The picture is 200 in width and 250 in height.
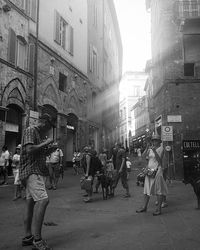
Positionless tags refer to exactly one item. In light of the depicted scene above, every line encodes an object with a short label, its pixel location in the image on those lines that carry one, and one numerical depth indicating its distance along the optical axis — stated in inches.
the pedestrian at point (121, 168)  396.3
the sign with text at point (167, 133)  586.6
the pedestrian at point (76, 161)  762.8
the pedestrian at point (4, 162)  530.5
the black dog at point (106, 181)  388.1
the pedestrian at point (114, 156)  528.0
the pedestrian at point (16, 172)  368.8
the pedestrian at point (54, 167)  480.1
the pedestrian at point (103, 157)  644.1
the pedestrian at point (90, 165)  372.5
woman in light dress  277.7
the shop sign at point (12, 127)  632.7
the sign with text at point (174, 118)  676.9
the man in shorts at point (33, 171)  173.2
